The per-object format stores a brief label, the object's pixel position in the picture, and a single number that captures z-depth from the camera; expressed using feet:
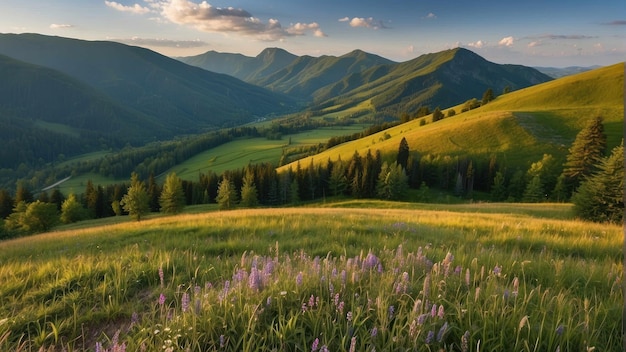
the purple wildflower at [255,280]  10.61
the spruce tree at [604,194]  95.55
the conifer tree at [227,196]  258.57
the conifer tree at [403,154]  333.83
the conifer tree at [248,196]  274.77
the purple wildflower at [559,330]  8.48
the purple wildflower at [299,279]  10.74
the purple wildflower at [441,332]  8.13
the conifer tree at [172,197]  230.27
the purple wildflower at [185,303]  9.23
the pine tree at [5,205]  280.92
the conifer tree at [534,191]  257.75
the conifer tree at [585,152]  245.65
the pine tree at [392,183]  291.79
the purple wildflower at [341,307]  9.17
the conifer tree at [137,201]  209.87
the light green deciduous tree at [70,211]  246.27
